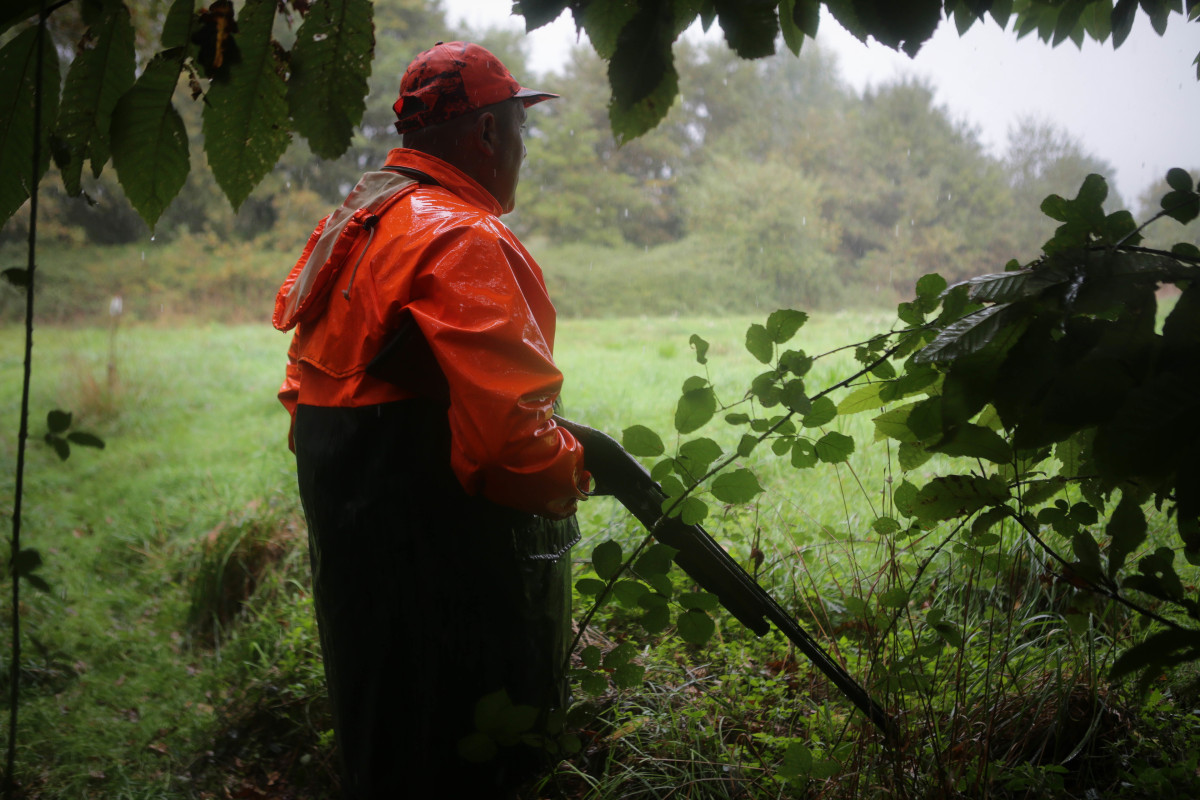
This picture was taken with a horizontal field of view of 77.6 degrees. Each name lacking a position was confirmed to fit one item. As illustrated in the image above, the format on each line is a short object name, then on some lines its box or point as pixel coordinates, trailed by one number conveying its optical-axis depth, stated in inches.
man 55.0
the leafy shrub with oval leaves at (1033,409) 34.8
